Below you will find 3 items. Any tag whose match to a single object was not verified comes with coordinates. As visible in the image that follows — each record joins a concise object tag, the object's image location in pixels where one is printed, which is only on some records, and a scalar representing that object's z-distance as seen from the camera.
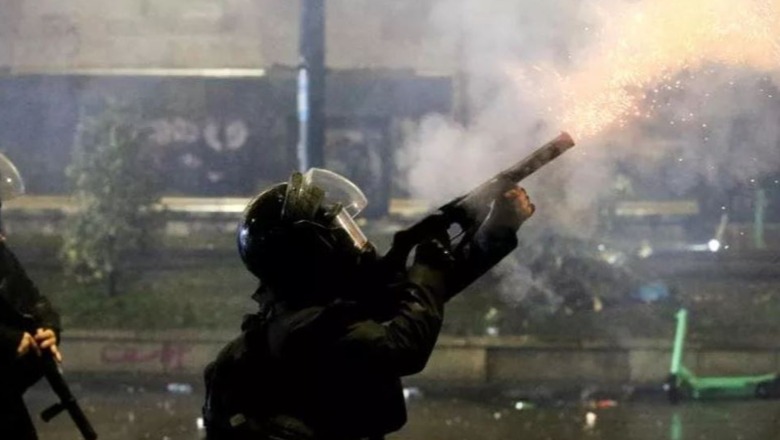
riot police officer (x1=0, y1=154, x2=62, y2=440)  7.50
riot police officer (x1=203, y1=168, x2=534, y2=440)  4.90
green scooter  16.80
